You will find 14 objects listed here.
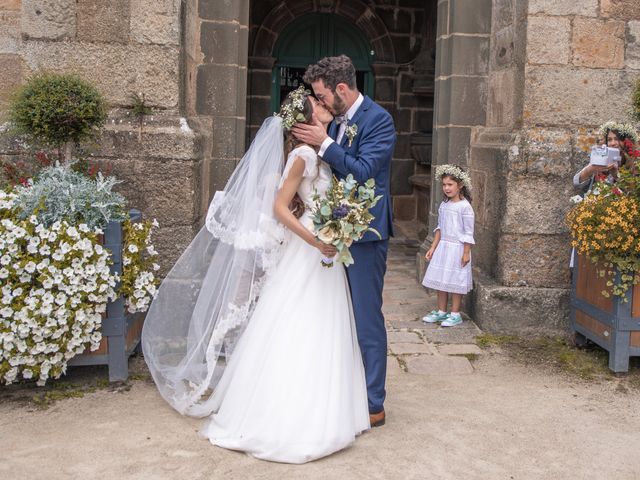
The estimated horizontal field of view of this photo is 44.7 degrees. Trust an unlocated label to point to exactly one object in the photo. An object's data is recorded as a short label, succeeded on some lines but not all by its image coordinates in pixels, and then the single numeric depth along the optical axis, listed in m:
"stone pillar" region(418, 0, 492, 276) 6.41
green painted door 11.30
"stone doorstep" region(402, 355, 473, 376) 4.80
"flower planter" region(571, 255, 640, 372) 4.68
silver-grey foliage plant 4.17
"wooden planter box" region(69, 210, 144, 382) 4.28
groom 3.62
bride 3.50
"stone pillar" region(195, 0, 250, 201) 5.96
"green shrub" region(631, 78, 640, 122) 4.90
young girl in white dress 5.67
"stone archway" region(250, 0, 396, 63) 11.14
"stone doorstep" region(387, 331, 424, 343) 5.45
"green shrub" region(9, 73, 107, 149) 4.34
